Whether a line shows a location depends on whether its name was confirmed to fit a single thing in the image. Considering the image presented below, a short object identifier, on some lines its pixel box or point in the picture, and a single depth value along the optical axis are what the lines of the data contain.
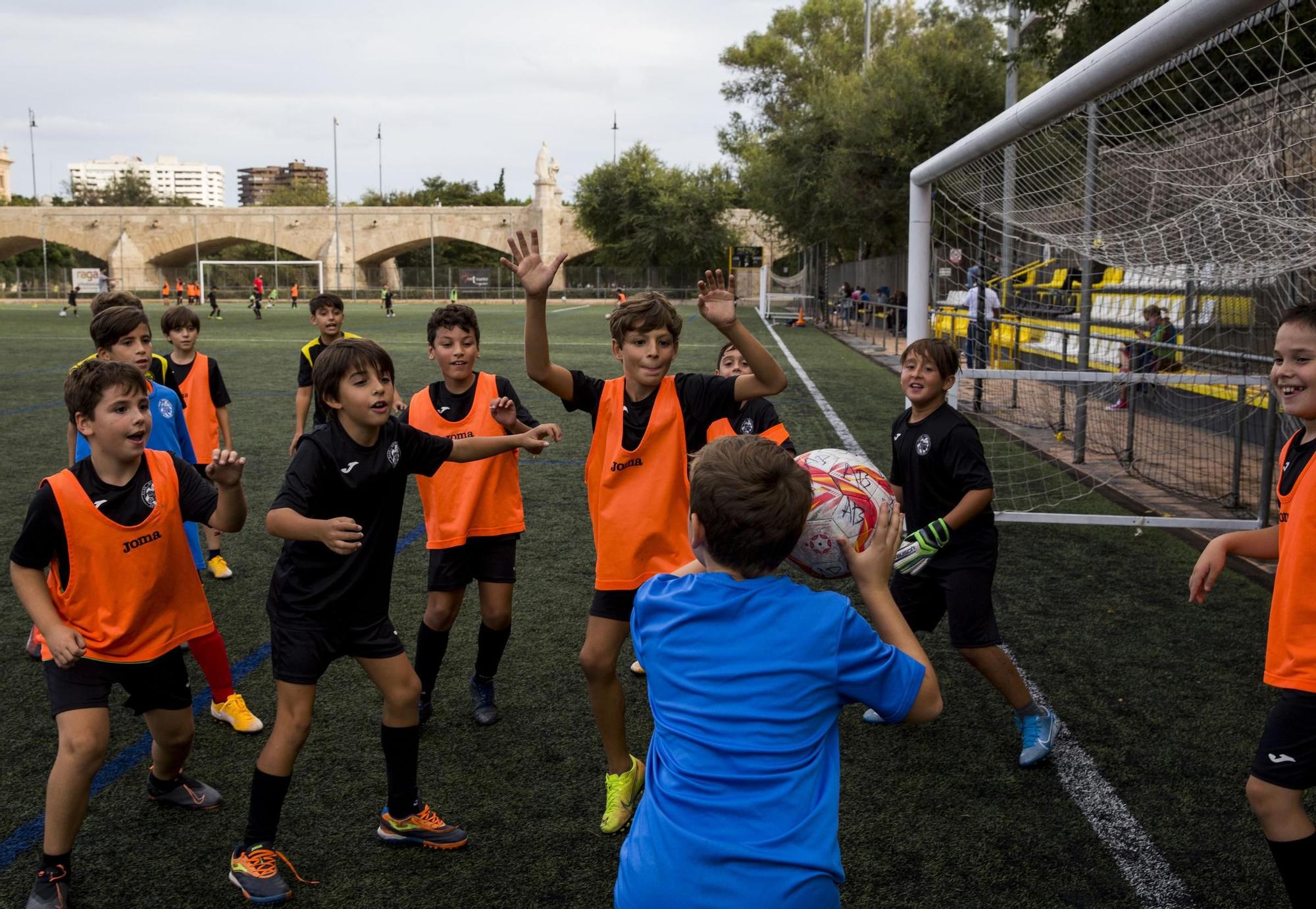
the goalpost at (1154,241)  5.84
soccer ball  2.54
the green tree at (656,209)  60.94
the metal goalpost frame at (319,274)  60.12
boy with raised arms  3.38
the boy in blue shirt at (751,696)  1.77
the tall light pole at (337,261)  68.75
